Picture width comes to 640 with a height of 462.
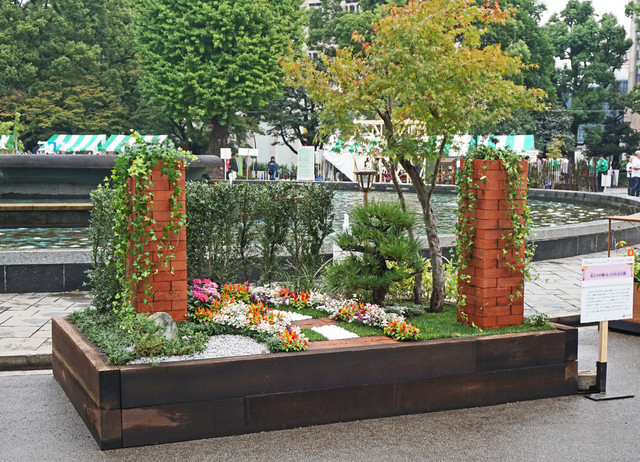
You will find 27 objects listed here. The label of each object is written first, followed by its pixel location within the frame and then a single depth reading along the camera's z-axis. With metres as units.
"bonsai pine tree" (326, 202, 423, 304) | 7.45
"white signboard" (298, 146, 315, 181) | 39.12
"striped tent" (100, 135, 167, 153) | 49.38
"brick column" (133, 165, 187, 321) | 6.30
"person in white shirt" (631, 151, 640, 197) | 30.97
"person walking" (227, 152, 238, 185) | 41.69
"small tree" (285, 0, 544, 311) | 7.33
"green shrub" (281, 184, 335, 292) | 9.67
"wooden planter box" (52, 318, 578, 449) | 5.43
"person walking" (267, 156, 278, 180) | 51.26
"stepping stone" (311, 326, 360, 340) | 6.64
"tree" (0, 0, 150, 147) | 54.12
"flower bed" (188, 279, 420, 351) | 6.47
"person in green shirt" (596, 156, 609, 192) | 37.78
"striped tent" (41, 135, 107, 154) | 50.06
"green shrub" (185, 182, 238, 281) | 8.52
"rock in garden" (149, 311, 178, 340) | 5.97
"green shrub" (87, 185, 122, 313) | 7.18
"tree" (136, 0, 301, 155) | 45.12
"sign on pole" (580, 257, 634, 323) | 6.84
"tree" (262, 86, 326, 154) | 56.62
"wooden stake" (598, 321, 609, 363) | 6.92
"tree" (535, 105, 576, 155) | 56.63
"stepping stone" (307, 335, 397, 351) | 6.18
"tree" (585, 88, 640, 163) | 58.53
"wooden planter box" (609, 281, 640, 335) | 9.59
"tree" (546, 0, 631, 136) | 59.88
